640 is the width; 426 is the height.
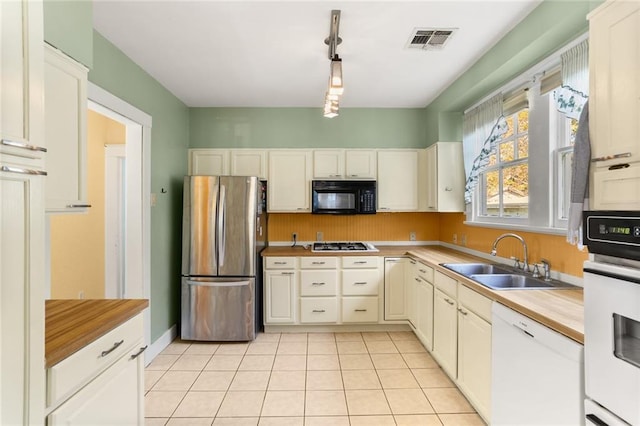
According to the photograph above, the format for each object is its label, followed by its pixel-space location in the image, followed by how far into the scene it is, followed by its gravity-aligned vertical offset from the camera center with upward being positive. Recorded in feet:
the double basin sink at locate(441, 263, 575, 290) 6.79 -1.54
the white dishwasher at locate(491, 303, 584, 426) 4.10 -2.40
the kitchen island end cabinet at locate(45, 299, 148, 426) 3.54 -1.91
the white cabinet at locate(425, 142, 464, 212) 11.40 +1.24
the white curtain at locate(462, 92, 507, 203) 9.18 +2.44
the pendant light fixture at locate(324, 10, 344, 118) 6.84 +3.40
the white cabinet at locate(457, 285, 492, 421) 6.29 -2.90
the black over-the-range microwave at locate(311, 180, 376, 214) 12.16 +0.64
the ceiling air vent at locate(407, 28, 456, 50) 7.23 +4.11
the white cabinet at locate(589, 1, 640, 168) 3.45 +1.52
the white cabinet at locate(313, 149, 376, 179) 12.54 +1.92
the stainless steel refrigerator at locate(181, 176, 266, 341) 10.69 -1.54
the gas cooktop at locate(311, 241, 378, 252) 12.08 -1.32
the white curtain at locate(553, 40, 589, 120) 5.94 +2.53
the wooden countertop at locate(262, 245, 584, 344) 4.33 -1.51
